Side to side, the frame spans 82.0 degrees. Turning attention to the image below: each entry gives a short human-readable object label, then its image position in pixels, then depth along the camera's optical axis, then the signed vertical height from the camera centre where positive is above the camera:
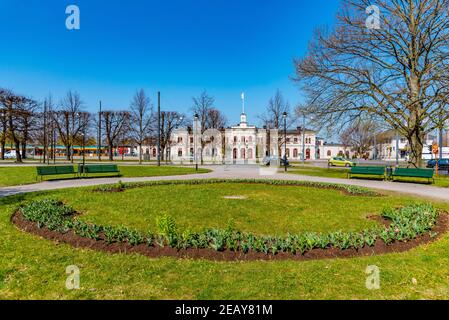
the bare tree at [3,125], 36.62 +4.27
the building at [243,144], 61.50 +2.93
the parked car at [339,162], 40.94 -1.30
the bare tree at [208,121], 46.75 +7.24
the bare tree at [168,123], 54.95 +6.96
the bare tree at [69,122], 51.03 +6.56
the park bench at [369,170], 16.81 -1.12
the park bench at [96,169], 17.70 -1.00
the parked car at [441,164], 29.59 -1.22
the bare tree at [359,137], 20.41 +2.38
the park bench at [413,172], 14.93 -1.13
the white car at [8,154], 68.04 +0.21
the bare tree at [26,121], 37.25 +5.03
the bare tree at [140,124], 48.53 +5.90
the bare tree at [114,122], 58.02 +7.35
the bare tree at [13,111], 36.59 +6.21
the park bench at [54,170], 15.48 -0.97
